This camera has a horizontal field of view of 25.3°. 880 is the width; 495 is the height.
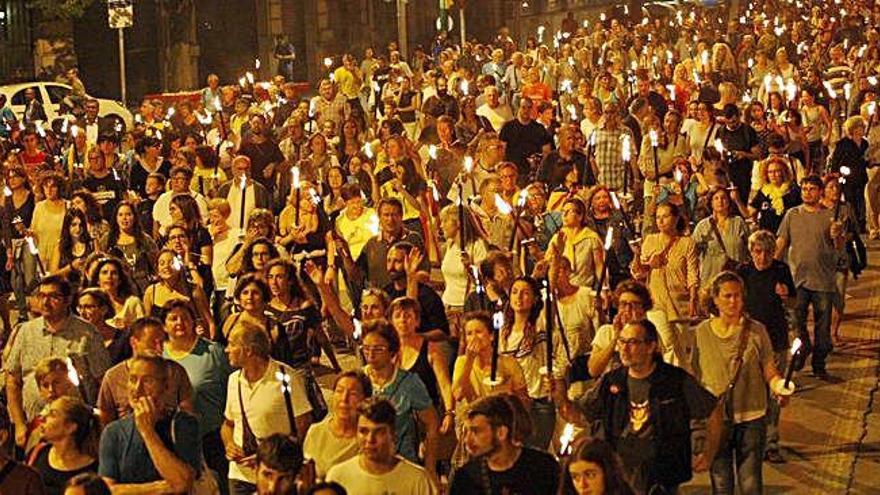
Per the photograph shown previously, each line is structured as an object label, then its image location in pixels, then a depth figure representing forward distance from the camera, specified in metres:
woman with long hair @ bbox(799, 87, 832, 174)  18.84
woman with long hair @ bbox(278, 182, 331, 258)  14.18
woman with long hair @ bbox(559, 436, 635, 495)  6.98
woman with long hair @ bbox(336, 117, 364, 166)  18.52
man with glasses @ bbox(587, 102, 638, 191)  16.62
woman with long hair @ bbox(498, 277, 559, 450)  9.65
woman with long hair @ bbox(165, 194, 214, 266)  12.90
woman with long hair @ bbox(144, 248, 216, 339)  11.20
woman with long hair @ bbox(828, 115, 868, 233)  17.16
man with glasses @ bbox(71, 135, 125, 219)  16.75
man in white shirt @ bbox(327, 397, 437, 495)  7.37
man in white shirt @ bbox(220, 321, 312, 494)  8.66
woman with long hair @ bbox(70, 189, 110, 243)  13.83
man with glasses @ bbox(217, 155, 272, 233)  15.17
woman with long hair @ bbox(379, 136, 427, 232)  14.84
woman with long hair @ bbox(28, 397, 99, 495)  7.76
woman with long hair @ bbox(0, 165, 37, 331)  15.03
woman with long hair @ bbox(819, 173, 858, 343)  13.34
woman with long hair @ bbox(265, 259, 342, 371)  10.38
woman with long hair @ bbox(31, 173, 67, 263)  14.27
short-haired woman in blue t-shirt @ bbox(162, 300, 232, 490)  9.24
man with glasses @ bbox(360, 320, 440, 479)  8.61
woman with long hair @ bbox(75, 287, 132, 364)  10.00
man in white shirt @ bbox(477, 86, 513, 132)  20.86
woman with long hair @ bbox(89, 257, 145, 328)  10.70
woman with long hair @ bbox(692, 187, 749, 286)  12.65
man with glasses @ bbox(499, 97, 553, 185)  18.20
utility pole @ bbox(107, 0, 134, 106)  28.31
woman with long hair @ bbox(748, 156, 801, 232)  14.80
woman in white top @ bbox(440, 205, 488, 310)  12.44
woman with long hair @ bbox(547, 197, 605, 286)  12.13
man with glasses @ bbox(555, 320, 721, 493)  8.30
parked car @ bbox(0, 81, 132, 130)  30.70
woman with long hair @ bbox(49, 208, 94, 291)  13.75
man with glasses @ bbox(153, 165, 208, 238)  15.00
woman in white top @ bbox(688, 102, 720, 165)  17.64
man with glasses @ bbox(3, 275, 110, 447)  9.67
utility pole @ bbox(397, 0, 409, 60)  35.44
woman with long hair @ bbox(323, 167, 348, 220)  14.99
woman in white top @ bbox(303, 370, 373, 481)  7.99
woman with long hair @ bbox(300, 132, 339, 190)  17.30
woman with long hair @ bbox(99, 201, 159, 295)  13.21
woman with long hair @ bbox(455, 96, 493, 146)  20.02
